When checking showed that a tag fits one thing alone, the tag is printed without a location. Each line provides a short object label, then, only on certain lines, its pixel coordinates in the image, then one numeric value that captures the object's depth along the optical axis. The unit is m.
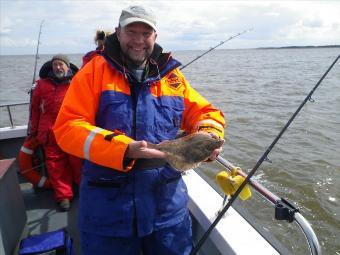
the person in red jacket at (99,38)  4.28
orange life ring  5.37
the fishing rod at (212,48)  5.36
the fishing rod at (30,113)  5.12
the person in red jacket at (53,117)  4.93
